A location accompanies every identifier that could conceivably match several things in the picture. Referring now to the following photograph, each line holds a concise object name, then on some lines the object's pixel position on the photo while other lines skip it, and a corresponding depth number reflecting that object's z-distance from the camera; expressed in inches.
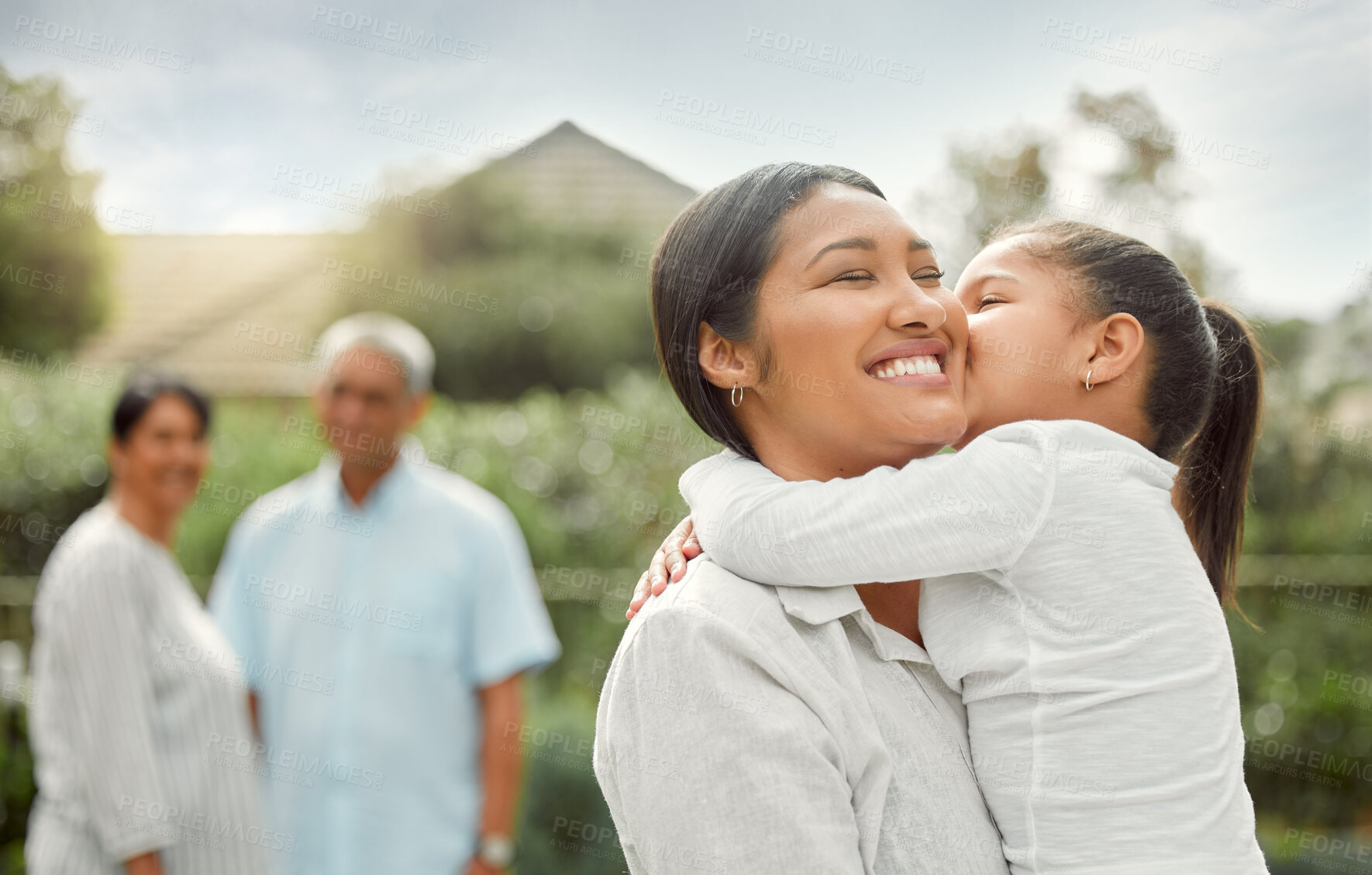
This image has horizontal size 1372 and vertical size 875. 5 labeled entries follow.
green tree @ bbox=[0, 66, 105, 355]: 327.9
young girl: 49.8
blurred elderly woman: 116.7
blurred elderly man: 134.6
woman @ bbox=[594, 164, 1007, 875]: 44.1
